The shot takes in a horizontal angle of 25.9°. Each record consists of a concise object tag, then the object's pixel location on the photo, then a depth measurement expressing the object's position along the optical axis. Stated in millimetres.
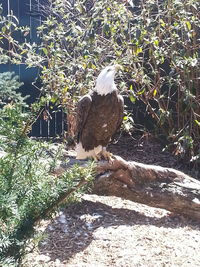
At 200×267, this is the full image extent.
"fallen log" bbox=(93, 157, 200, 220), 3633
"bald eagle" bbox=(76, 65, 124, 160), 3936
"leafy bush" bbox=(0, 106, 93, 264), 1698
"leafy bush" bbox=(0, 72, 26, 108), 3310
